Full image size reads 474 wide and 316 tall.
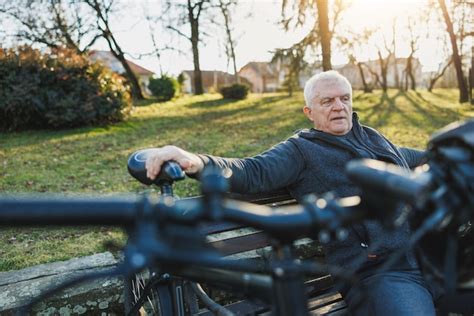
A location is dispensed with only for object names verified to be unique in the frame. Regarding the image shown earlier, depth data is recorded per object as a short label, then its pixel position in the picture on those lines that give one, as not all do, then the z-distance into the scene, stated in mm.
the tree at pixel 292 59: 18078
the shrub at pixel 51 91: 10727
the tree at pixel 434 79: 34234
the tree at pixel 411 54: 37188
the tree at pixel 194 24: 23906
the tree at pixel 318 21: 15586
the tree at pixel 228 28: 25094
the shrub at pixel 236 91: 21469
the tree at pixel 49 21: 19766
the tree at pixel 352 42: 19250
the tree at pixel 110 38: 21875
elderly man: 1992
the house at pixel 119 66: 41194
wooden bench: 2291
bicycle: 732
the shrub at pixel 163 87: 21031
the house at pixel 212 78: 57962
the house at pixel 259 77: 66000
